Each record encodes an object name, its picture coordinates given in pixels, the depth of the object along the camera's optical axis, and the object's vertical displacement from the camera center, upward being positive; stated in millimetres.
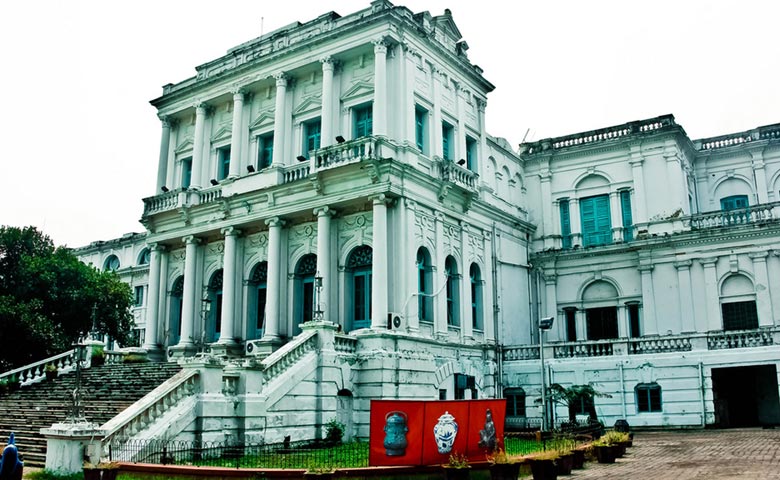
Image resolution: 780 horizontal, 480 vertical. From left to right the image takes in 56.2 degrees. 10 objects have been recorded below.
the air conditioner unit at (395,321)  25828 +2733
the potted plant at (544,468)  14984 -1406
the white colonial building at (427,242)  26641 +6686
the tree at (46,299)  33500 +5368
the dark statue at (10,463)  13047 -1013
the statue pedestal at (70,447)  16250 -951
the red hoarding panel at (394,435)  14438 -680
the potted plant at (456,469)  13938 -1305
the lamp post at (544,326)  25775 +2499
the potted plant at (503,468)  14391 -1343
